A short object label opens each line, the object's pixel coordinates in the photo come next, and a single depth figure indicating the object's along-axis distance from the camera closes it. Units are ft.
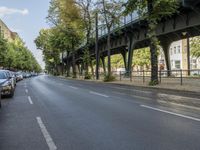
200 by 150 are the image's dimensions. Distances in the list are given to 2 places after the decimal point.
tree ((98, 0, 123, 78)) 62.28
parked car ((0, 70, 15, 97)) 29.02
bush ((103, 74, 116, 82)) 58.93
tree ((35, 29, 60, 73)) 154.69
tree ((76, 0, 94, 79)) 75.82
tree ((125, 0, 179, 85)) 39.43
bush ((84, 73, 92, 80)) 77.80
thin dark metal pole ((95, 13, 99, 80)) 71.91
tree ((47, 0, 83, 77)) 77.25
